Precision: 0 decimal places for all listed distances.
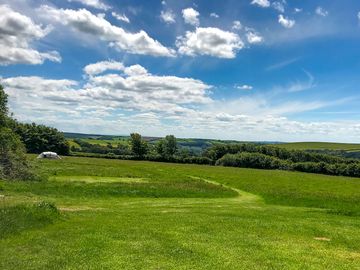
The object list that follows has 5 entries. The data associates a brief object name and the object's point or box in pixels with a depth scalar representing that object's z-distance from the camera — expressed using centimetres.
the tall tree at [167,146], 16125
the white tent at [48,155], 11273
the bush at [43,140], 14675
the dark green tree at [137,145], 14762
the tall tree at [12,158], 4334
